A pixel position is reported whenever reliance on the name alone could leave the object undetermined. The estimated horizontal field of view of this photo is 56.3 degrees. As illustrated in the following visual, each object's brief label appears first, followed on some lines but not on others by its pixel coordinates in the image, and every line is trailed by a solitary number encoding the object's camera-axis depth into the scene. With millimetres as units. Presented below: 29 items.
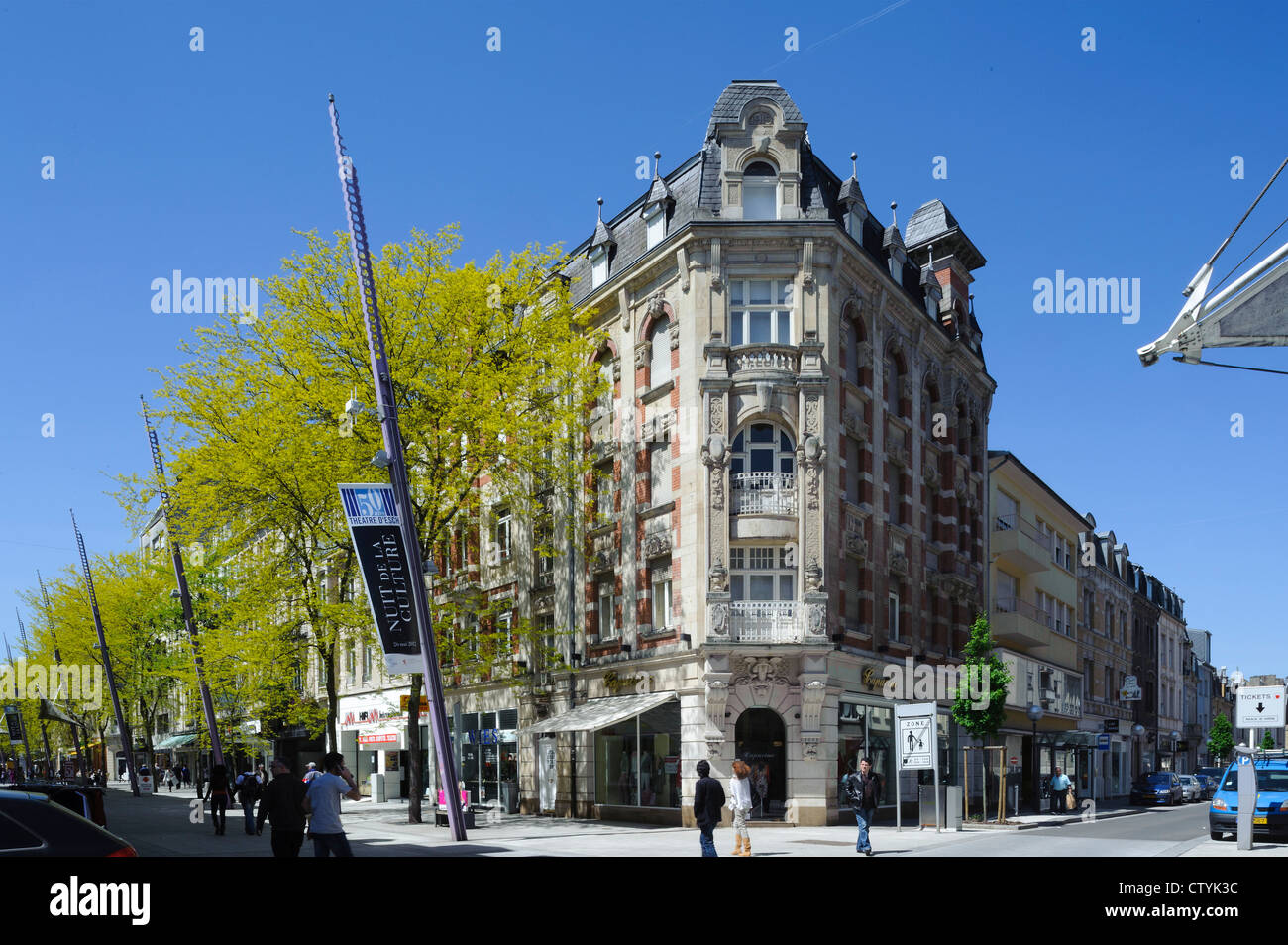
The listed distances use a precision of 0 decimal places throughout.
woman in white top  19859
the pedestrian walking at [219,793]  27406
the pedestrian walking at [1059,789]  40938
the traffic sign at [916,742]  26938
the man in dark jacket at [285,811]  15742
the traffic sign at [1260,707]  25797
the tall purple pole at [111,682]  45781
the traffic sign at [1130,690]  62188
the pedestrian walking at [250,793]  28250
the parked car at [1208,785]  63238
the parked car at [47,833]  8945
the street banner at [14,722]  66175
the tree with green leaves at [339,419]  29078
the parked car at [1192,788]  57584
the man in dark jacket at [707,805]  17609
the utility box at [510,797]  37781
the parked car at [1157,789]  50438
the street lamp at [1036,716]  40212
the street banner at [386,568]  20469
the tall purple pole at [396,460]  20797
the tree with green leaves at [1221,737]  97562
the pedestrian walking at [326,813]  14664
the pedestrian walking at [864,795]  20984
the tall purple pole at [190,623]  32219
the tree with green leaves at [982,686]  34875
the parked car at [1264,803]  22938
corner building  30031
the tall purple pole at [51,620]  61706
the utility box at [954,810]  28766
